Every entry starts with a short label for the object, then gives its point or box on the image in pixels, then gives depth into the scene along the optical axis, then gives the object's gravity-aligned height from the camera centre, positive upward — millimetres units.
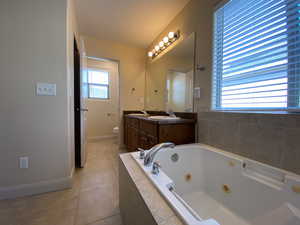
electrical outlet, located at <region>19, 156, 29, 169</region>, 1372 -566
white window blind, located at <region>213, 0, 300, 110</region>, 937 +470
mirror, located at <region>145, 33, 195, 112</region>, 1843 +525
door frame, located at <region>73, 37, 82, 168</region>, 2085 +45
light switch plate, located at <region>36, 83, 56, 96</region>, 1388 +209
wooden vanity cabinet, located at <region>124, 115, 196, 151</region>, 1560 -280
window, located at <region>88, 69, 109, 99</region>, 3830 +758
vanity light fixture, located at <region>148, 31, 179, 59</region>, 2108 +1185
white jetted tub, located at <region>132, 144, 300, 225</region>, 788 -592
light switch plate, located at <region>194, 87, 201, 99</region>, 1674 +227
